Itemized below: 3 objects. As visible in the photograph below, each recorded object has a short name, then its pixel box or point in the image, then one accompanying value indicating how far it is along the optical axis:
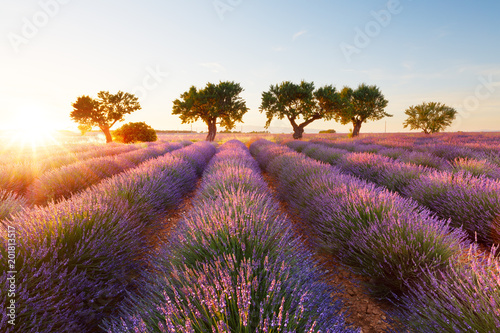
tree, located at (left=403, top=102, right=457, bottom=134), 32.62
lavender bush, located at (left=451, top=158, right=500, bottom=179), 4.43
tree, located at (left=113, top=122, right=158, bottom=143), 23.34
